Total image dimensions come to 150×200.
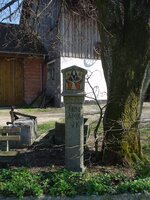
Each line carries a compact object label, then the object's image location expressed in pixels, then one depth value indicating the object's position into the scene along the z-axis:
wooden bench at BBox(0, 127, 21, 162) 5.94
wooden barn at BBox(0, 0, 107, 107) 18.97
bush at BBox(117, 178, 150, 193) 4.85
